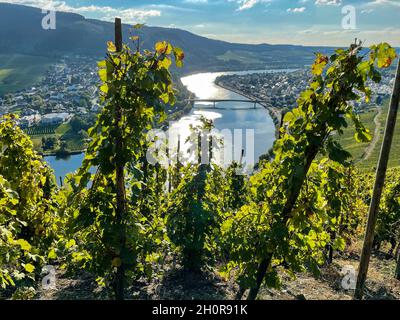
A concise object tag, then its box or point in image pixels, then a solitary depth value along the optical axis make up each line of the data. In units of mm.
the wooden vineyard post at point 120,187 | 5005
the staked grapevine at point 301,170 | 4852
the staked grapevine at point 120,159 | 4789
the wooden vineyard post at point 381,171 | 6129
